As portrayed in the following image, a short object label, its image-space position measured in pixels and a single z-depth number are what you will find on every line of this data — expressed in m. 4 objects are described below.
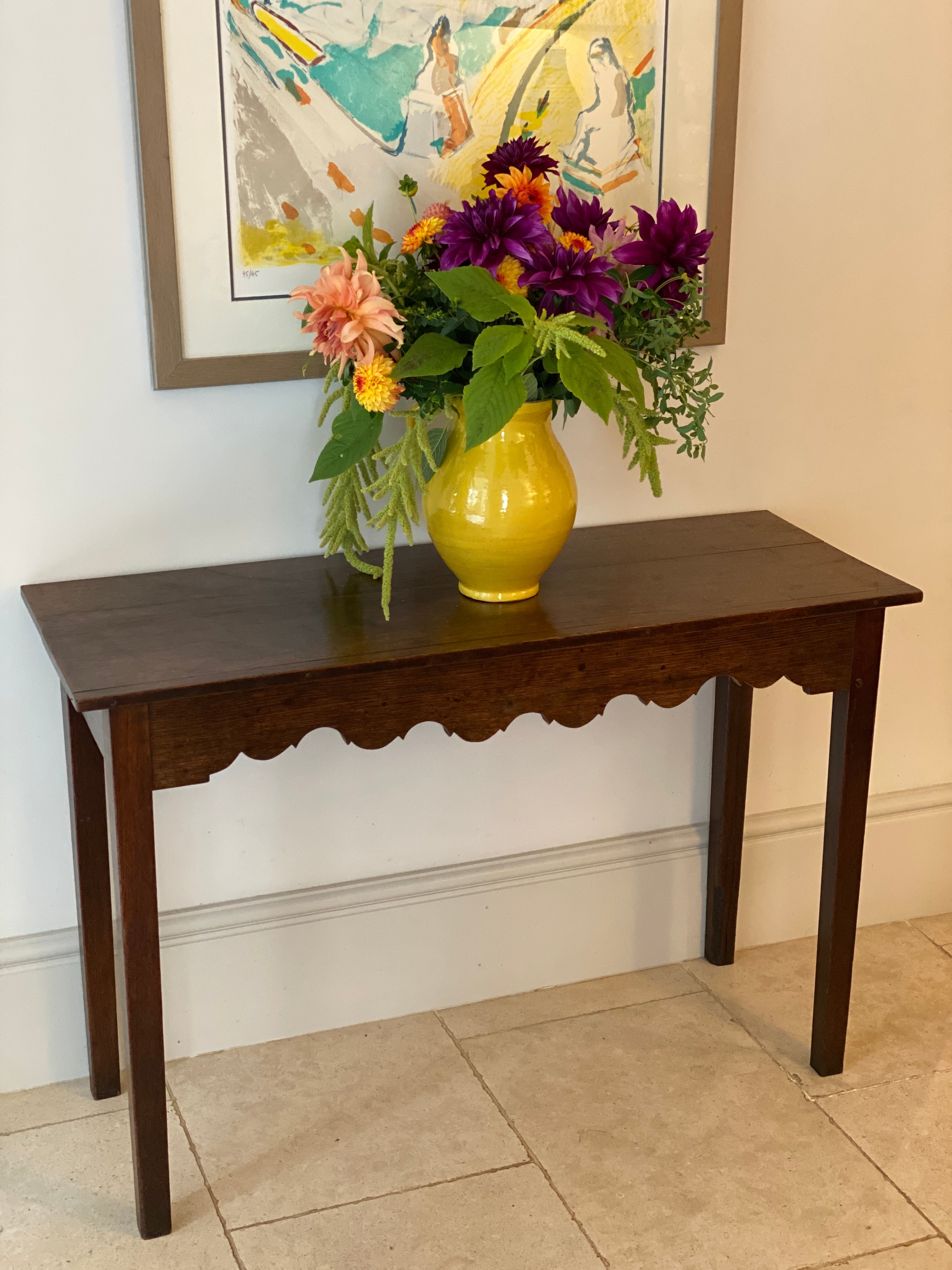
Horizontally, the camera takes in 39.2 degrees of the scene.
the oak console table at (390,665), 1.62
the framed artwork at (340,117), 1.78
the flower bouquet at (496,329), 1.60
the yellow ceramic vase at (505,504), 1.76
